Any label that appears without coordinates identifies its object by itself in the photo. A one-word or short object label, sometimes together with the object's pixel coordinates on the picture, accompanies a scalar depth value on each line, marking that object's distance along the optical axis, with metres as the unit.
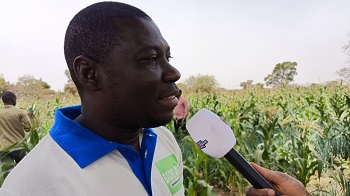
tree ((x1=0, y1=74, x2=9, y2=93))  32.82
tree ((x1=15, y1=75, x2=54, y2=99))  42.49
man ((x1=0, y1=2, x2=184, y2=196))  0.74
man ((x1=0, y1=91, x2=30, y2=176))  4.59
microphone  0.88
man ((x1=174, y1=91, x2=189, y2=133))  4.67
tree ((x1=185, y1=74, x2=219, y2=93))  49.50
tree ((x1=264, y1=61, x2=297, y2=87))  70.39
